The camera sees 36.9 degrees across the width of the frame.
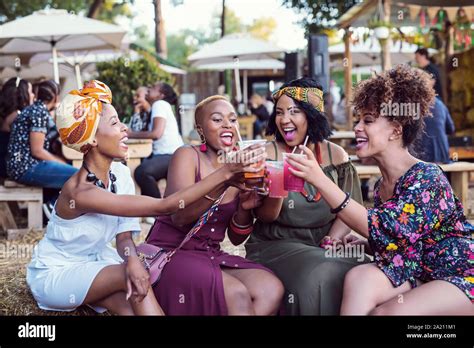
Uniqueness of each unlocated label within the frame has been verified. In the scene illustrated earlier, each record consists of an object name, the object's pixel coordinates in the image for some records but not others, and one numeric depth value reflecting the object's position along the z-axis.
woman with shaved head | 3.35
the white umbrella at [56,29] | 10.08
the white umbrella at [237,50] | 16.02
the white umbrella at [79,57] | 15.60
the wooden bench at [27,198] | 6.85
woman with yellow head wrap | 3.18
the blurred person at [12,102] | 7.48
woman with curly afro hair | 3.06
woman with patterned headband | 3.61
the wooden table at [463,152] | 9.95
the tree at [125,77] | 11.48
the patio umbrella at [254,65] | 19.02
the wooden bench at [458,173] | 7.40
